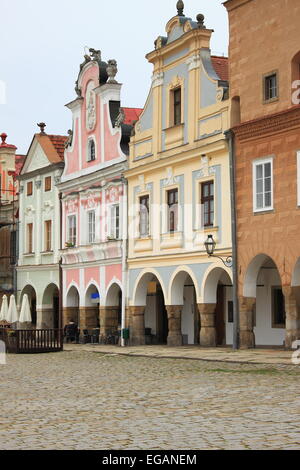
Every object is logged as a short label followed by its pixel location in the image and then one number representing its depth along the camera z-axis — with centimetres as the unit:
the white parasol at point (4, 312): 3950
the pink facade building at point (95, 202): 3838
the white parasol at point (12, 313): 3894
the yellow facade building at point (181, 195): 3139
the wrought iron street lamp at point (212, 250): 3003
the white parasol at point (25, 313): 3844
